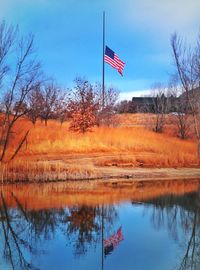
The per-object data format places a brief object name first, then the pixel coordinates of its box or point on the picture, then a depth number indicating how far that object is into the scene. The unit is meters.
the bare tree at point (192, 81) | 19.57
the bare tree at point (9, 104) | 15.61
